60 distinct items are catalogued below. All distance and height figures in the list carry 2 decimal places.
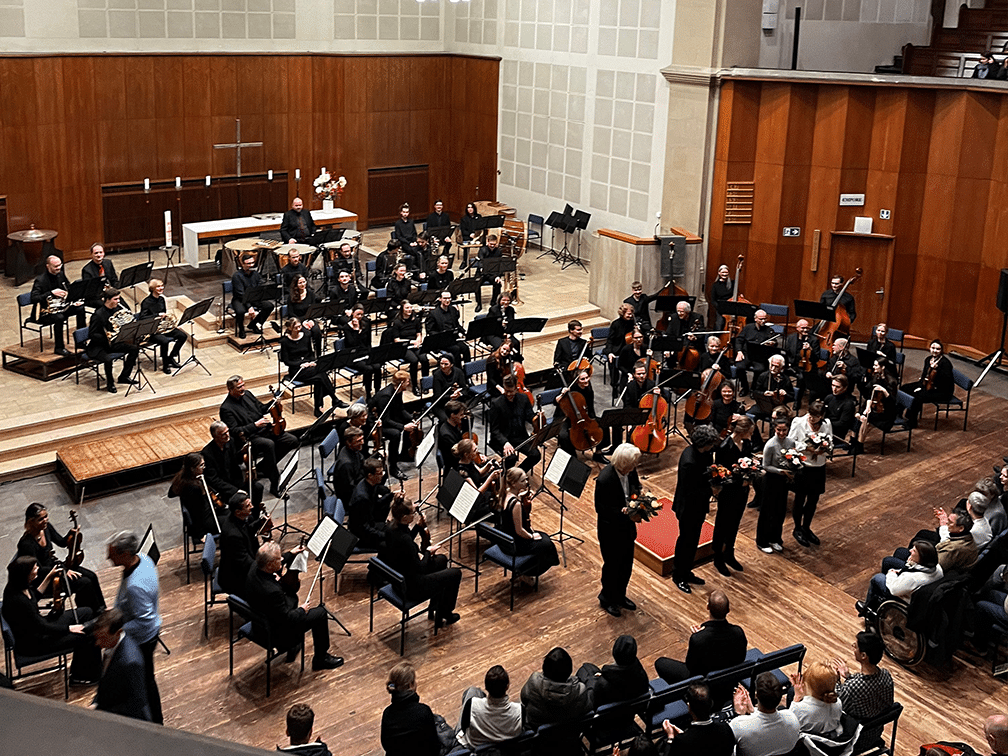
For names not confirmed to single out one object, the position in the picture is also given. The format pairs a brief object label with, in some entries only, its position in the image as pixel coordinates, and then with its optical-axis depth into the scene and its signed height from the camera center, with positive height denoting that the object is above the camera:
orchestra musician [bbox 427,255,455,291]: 15.89 -2.84
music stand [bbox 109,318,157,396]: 12.69 -3.04
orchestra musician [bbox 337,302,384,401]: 13.31 -3.20
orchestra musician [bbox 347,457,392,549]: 9.13 -3.60
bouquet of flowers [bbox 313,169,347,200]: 20.03 -1.90
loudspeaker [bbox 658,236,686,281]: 17.17 -2.54
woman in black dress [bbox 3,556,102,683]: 7.39 -3.83
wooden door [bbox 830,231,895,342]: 16.98 -2.63
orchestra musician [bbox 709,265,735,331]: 16.23 -2.87
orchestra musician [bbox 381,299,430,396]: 13.82 -3.21
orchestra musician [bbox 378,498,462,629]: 8.23 -3.73
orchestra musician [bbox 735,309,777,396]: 14.07 -3.16
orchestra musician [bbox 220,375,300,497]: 10.91 -3.51
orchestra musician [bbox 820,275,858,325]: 15.55 -2.84
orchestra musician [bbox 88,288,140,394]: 13.18 -3.23
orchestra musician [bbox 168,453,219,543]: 9.09 -3.62
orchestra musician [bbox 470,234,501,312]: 16.79 -2.69
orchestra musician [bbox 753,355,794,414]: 12.09 -3.35
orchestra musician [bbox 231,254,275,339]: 15.31 -3.11
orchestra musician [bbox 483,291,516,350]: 13.61 -2.95
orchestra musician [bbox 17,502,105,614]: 7.94 -3.68
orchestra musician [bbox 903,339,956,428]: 13.14 -3.42
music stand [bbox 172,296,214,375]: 13.23 -2.83
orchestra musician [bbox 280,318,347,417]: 12.88 -3.37
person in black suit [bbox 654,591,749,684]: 6.99 -3.56
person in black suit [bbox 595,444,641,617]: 8.68 -3.42
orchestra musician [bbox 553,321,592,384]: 13.15 -3.13
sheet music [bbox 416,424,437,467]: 9.96 -3.33
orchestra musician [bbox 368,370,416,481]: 11.56 -3.67
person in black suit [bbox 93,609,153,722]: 5.99 -3.34
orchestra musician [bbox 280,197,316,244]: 17.94 -2.37
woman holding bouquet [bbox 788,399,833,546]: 10.07 -3.43
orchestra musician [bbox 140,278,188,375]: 13.73 -3.29
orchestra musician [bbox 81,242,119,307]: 14.70 -2.67
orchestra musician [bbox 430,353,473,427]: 11.48 -3.28
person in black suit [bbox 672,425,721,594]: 8.99 -3.41
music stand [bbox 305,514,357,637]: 8.06 -3.47
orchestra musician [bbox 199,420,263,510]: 9.74 -3.56
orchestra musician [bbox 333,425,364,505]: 9.66 -3.44
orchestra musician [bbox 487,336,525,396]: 12.43 -3.20
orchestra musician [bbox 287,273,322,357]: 13.82 -2.96
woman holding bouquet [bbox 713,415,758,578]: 9.55 -3.49
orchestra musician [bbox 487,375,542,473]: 11.24 -3.45
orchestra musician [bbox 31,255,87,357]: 13.62 -2.85
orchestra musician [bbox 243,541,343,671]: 7.59 -3.79
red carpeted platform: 9.94 -4.24
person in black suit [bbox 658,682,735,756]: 5.89 -3.49
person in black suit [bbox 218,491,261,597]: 8.15 -3.55
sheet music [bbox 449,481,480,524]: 8.72 -3.38
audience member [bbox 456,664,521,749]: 6.24 -3.67
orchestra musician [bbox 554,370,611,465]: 11.78 -3.59
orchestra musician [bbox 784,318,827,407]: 13.59 -3.22
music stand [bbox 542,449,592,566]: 9.25 -3.31
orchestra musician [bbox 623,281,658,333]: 14.98 -2.90
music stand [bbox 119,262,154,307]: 14.51 -2.65
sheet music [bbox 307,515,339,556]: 8.19 -3.45
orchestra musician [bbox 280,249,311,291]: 15.66 -2.73
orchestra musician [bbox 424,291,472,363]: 14.26 -3.07
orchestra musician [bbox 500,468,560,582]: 8.89 -3.71
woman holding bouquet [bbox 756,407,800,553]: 9.96 -3.57
